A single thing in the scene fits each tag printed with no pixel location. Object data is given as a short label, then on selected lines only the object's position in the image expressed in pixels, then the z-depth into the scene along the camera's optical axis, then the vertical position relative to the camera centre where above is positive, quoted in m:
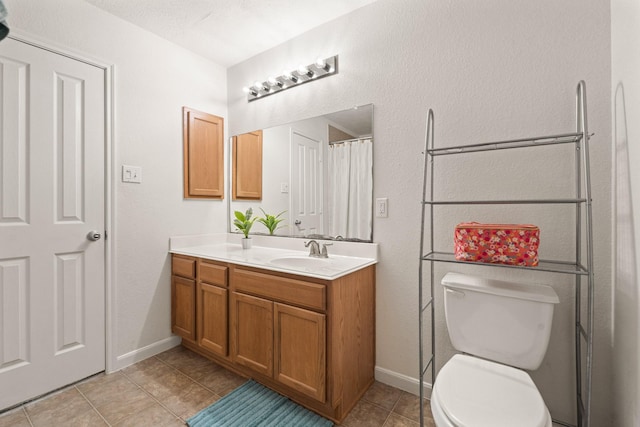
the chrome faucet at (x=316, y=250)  1.91 -0.25
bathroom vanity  1.46 -0.62
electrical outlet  1.80 +0.03
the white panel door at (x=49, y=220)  1.57 -0.05
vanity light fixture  2.00 +1.00
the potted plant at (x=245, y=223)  2.33 -0.09
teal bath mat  1.47 -1.06
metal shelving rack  1.00 -0.17
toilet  0.97 -0.63
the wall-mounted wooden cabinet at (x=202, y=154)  2.36 +0.49
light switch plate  2.00 +0.27
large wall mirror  1.90 +0.28
